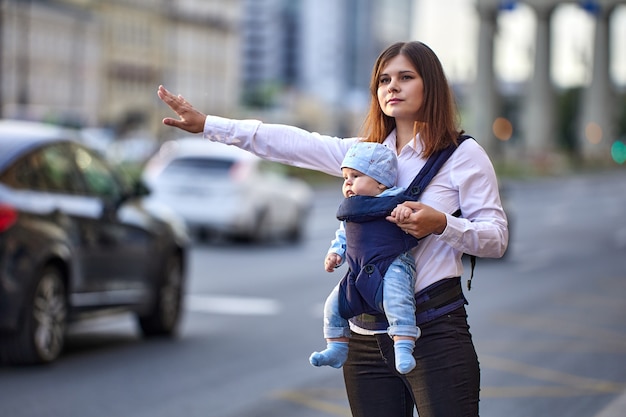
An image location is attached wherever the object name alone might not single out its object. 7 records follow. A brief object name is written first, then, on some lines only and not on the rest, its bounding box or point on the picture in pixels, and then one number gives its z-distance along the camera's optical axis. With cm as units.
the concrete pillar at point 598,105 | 10971
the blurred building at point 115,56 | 8975
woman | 439
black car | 995
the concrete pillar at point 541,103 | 10288
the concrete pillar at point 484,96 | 9489
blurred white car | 2511
